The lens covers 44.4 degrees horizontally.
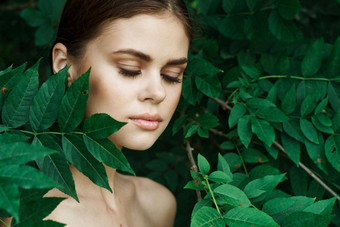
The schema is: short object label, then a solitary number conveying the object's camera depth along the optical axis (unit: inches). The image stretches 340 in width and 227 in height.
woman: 55.1
